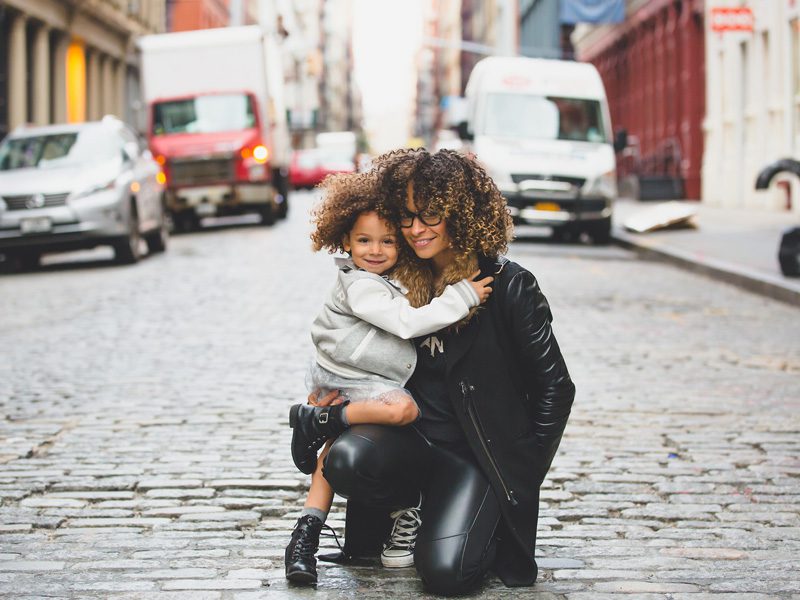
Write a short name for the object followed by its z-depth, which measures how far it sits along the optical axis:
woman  4.00
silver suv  16.45
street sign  24.20
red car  57.84
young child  3.95
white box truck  24.12
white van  20.75
